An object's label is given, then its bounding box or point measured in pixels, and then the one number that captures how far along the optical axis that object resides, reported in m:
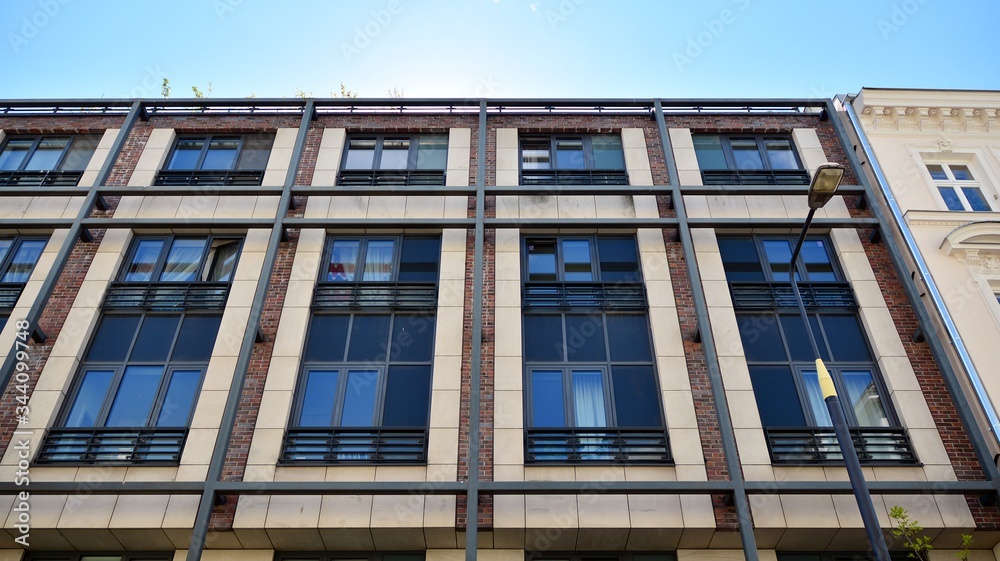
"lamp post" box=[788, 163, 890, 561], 9.16
